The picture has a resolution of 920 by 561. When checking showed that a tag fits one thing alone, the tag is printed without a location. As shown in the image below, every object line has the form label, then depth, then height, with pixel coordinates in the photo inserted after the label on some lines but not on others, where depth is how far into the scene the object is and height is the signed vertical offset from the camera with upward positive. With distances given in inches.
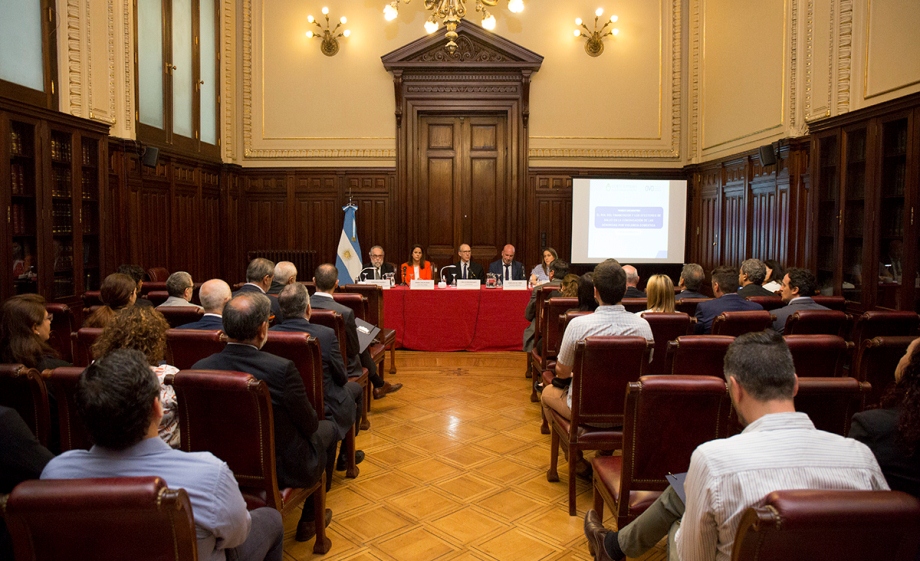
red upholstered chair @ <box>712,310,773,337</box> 147.0 -17.5
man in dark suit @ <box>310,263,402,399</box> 161.2 -17.0
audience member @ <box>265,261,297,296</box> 197.2 -10.3
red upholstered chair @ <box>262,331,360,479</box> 112.4 -19.2
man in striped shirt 60.5 -20.0
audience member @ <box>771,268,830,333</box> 163.5 -13.0
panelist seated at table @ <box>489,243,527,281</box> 327.0 -12.6
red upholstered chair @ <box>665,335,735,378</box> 118.6 -20.1
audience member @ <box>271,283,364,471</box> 130.0 -20.8
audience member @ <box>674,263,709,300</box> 198.5 -11.1
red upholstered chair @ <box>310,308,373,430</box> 146.3 -17.9
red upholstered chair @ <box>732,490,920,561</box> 50.5 -21.8
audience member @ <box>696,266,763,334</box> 163.0 -15.6
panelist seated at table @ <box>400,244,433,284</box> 319.6 -13.1
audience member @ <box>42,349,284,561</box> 61.8 -20.3
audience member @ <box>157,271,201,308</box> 164.2 -12.1
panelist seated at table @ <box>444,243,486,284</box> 324.5 -13.5
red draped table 279.0 -31.7
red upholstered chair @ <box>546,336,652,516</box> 119.9 -27.2
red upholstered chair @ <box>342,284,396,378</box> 219.5 -20.3
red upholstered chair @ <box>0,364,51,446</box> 88.9 -21.4
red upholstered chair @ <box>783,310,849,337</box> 152.4 -18.0
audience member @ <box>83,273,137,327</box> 149.0 -11.8
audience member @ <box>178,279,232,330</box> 135.2 -12.7
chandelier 277.9 +100.3
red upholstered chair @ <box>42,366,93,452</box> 91.2 -24.1
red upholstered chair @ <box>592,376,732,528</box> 92.4 -26.6
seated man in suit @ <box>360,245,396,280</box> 319.9 -13.1
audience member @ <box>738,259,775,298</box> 193.5 -10.0
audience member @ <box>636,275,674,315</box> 149.6 -11.5
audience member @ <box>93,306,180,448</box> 95.5 -15.2
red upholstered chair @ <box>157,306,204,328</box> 151.9 -17.0
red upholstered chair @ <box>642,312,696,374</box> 143.5 -18.6
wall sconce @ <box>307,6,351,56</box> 378.6 +116.6
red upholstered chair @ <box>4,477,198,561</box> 53.9 -23.4
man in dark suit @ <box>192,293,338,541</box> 98.3 -20.7
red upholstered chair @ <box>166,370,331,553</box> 88.8 -26.1
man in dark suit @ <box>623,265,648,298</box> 197.9 -12.7
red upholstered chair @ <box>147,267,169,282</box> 278.4 -14.6
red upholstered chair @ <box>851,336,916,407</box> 120.3 -21.5
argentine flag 378.3 -6.4
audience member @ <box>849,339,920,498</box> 66.2 -19.4
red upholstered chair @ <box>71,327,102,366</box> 124.3 -19.8
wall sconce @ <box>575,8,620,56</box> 377.4 +117.4
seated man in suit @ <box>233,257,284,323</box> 178.9 -9.7
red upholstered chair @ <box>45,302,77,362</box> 164.1 -22.8
